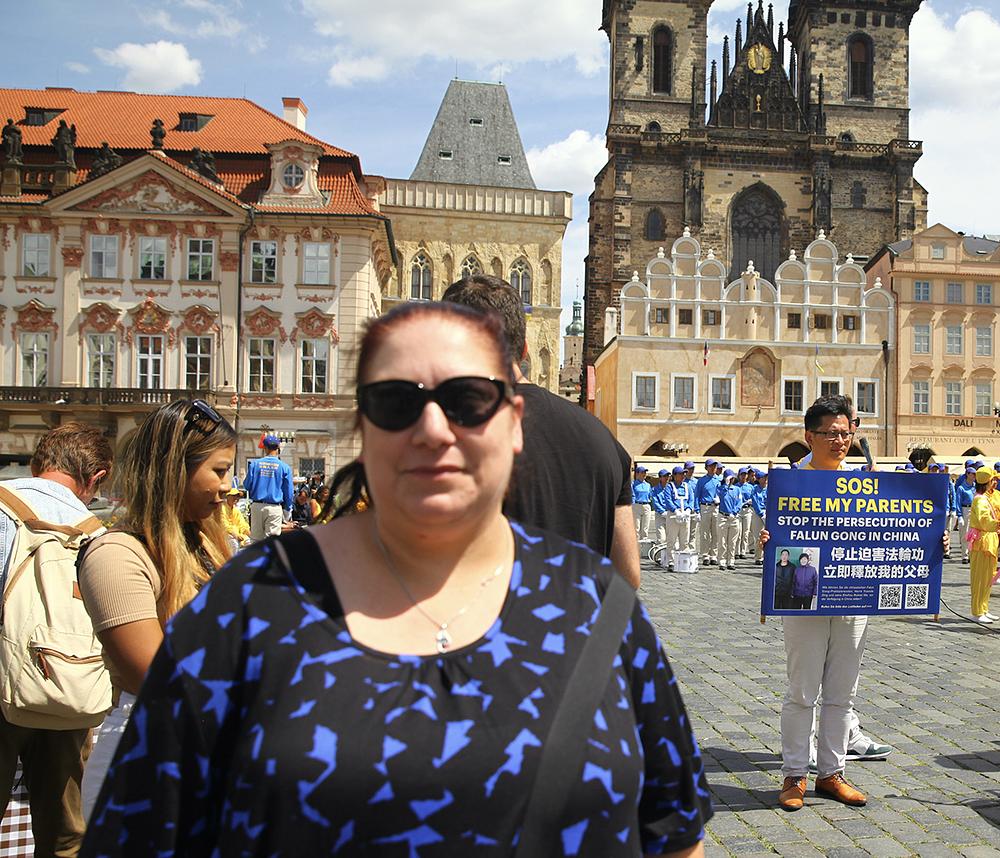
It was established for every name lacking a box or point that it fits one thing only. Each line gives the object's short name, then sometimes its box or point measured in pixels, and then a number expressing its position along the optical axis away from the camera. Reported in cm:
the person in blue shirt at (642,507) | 2302
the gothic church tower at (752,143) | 5462
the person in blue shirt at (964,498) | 2020
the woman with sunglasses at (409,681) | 149
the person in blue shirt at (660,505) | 1994
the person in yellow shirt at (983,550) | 1098
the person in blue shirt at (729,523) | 1916
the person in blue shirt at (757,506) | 2058
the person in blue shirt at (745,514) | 2105
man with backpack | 320
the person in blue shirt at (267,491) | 1407
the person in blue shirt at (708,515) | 2020
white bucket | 1800
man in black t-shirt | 301
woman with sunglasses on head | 254
